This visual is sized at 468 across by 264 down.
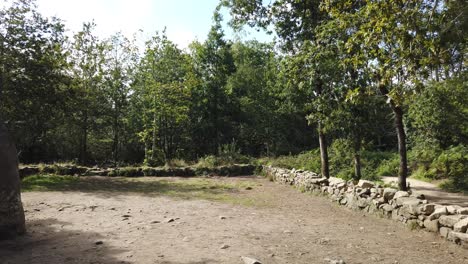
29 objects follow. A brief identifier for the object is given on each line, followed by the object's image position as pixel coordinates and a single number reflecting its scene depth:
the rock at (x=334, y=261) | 4.67
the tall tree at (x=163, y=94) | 23.27
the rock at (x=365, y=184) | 8.96
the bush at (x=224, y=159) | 20.64
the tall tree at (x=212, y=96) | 30.17
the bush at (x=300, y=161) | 17.52
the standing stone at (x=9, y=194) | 5.80
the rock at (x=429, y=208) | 6.55
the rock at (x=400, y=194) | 7.48
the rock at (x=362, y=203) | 8.51
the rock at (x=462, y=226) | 5.48
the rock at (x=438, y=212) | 6.23
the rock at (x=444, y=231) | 5.89
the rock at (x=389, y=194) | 7.80
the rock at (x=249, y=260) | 4.34
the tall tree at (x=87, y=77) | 23.61
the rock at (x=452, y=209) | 6.07
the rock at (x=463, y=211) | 5.93
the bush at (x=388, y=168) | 16.80
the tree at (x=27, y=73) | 13.12
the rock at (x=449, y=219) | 5.77
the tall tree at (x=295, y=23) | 11.88
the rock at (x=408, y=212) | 6.81
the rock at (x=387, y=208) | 7.64
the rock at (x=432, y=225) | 6.20
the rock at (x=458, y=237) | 5.40
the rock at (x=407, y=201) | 6.89
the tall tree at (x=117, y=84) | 25.72
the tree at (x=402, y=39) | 5.12
